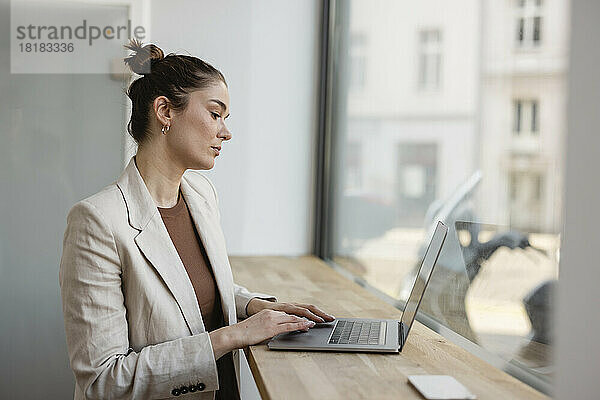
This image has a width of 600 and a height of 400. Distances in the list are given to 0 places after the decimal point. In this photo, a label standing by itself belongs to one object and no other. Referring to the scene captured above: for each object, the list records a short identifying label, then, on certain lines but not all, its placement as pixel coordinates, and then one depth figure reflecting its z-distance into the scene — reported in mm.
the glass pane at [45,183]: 2508
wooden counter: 1201
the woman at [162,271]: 1403
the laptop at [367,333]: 1439
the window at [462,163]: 1407
